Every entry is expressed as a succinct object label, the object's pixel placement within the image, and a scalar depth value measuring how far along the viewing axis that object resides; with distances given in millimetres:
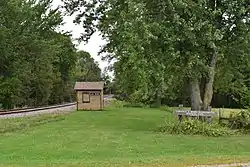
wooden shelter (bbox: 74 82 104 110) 48031
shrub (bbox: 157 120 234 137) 21511
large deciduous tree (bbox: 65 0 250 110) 22031
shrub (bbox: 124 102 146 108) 60356
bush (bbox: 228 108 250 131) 23469
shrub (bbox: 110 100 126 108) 59447
